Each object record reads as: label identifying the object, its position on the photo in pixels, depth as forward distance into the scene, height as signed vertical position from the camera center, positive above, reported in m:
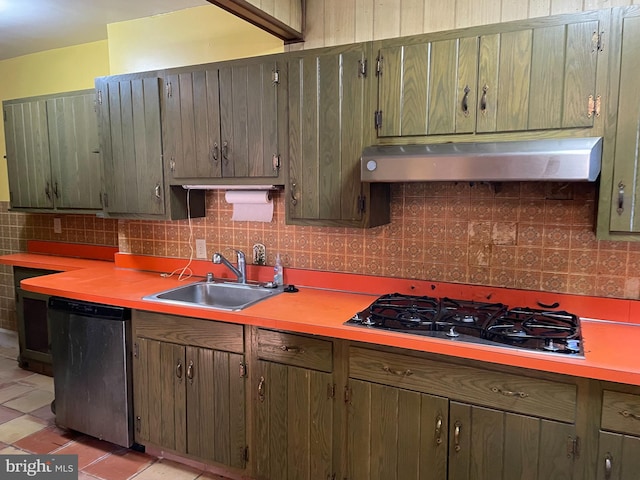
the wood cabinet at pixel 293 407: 2.04 -0.97
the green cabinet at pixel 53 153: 3.37 +0.37
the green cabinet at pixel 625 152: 1.70 +0.18
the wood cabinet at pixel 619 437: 1.53 -0.82
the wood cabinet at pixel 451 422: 1.65 -0.88
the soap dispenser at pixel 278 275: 2.70 -0.45
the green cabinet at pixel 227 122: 2.40 +0.44
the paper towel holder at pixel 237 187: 2.55 +0.08
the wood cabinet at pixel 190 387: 2.26 -0.99
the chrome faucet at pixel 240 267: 2.78 -0.42
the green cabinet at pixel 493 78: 1.77 +0.52
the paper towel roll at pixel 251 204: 2.67 -0.03
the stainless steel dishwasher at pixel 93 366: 2.53 -0.97
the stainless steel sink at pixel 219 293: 2.66 -0.57
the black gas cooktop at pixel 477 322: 1.72 -0.52
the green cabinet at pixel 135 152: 2.74 +0.30
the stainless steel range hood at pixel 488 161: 1.66 +0.16
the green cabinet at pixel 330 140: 2.19 +0.30
